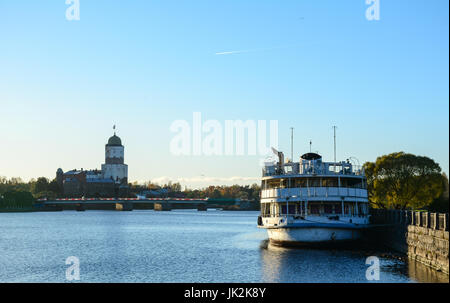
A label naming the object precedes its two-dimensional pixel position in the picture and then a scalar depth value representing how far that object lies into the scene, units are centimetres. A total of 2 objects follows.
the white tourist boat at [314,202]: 5891
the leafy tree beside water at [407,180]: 8906
